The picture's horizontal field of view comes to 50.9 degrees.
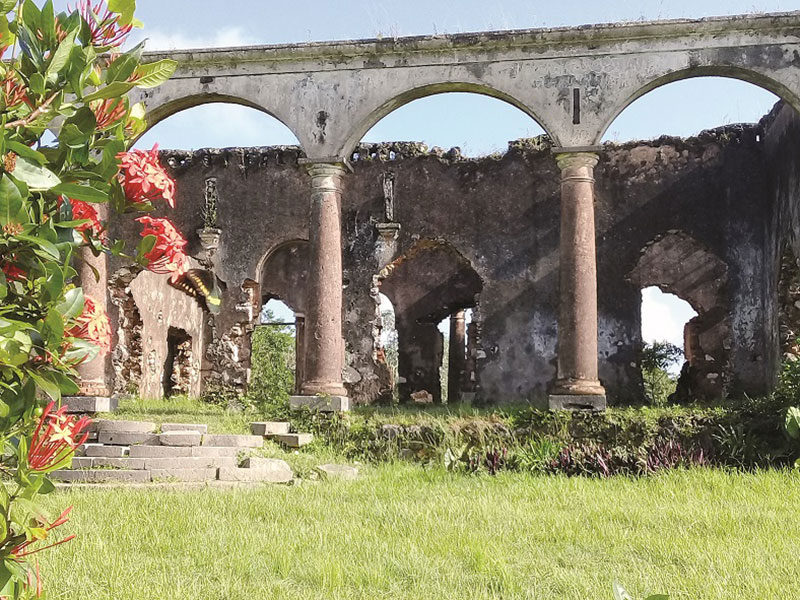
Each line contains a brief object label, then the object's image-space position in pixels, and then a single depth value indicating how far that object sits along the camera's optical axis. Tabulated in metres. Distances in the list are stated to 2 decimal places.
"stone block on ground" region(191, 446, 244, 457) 7.83
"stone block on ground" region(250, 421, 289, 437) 8.98
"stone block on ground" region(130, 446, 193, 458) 7.64
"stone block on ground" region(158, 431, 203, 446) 7.88
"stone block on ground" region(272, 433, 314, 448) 8.96
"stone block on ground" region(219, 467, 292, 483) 7.19
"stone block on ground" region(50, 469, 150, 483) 7.03
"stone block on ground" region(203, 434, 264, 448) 8.20
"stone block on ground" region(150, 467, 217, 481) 7.11
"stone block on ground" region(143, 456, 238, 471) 7.35
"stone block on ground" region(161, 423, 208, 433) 8.50
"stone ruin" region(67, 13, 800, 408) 9.48
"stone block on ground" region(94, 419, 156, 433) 8.09
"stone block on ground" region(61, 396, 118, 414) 9.33
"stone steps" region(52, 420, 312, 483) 7.12
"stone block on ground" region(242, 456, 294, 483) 7.40
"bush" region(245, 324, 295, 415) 17.59
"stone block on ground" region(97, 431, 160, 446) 7.97
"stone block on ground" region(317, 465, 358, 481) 7.64
